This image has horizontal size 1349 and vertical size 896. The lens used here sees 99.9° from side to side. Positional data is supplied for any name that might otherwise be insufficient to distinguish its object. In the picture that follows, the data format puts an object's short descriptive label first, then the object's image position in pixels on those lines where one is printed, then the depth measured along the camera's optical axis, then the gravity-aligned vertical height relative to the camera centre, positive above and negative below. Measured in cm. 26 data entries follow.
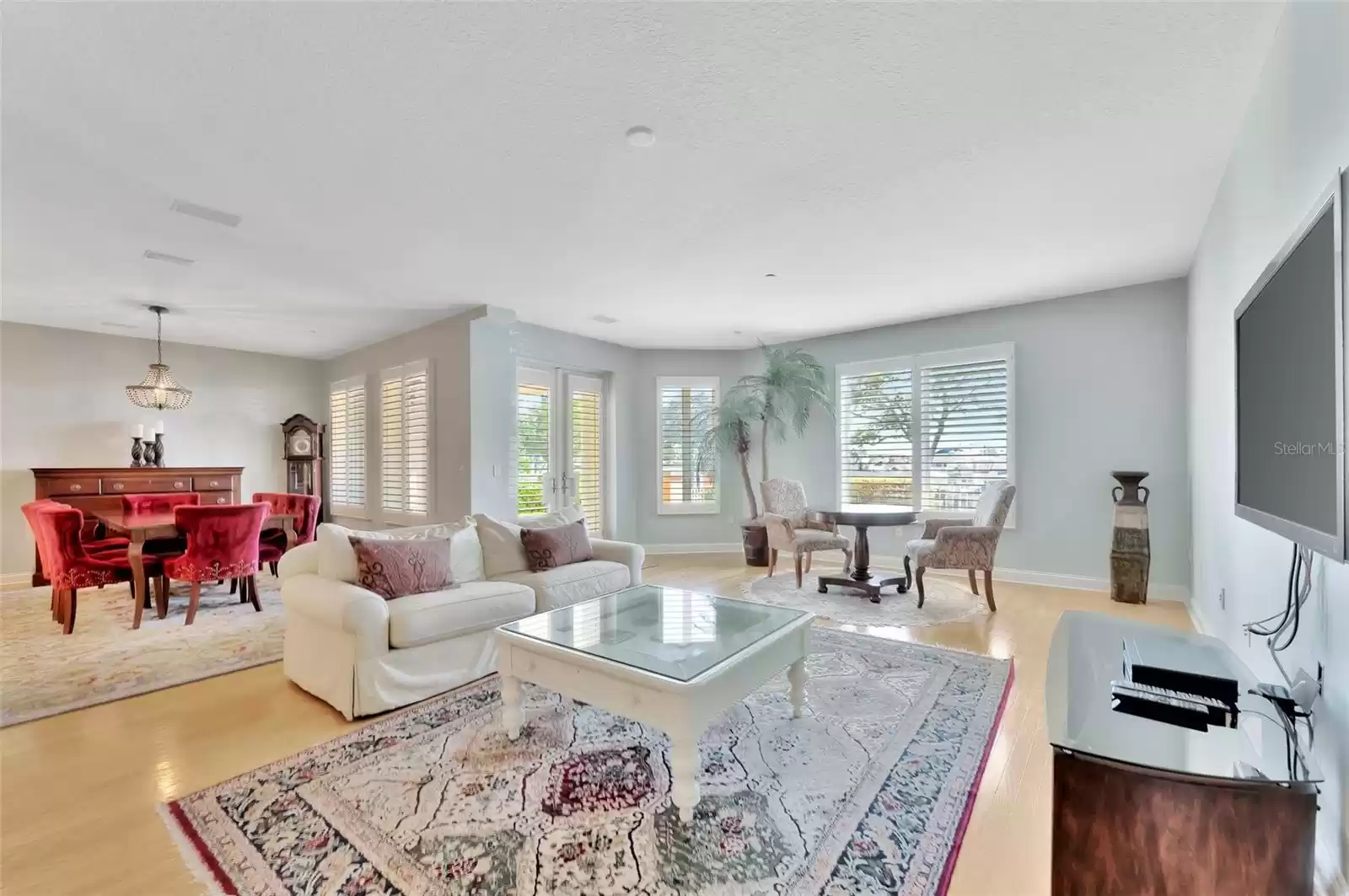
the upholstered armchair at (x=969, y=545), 427 -75
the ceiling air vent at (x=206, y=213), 303 +130
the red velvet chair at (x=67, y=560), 379 -74
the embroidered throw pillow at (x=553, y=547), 362 -65
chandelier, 527 +54
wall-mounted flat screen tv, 118 +14
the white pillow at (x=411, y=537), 295 -56
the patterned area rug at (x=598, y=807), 157 -119
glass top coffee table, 185 -80
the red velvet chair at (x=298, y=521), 488 -66
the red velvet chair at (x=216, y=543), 398 -68
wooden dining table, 391 -60
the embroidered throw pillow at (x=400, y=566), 288 -62
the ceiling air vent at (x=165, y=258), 371 +128
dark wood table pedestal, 455 -78
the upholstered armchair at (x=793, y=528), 508 -76
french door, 588 +6
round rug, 409 -123
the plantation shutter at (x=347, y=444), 687 +6
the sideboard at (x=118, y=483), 536 -34
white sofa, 258 -86
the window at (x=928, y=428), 532 +19
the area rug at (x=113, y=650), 288 -124
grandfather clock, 724 -13
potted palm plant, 612 +42
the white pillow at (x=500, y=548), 358 -64
